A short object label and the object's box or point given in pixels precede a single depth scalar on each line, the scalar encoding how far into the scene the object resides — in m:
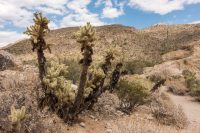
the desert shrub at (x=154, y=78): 12.17
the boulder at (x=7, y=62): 7.28
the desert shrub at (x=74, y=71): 10.18
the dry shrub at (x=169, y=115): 6.22
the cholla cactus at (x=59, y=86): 4.96
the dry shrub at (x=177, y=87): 10.55
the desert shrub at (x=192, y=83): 9.68
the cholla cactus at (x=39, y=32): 4.93
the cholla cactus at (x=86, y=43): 4.66
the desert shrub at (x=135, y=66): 14.73
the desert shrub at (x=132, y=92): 6.50
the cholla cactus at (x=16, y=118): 3.72
